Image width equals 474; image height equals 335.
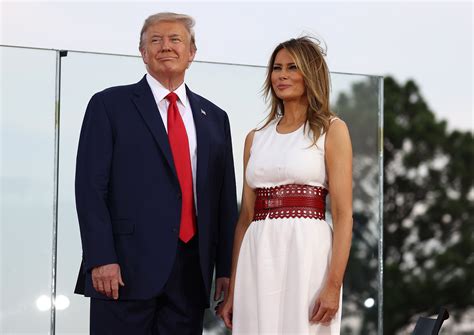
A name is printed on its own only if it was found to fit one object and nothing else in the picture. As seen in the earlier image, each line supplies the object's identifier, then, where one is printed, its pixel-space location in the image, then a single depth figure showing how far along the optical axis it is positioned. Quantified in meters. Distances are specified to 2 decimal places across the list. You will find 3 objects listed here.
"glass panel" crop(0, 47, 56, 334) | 7.37
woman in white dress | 5.87
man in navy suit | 6.06
